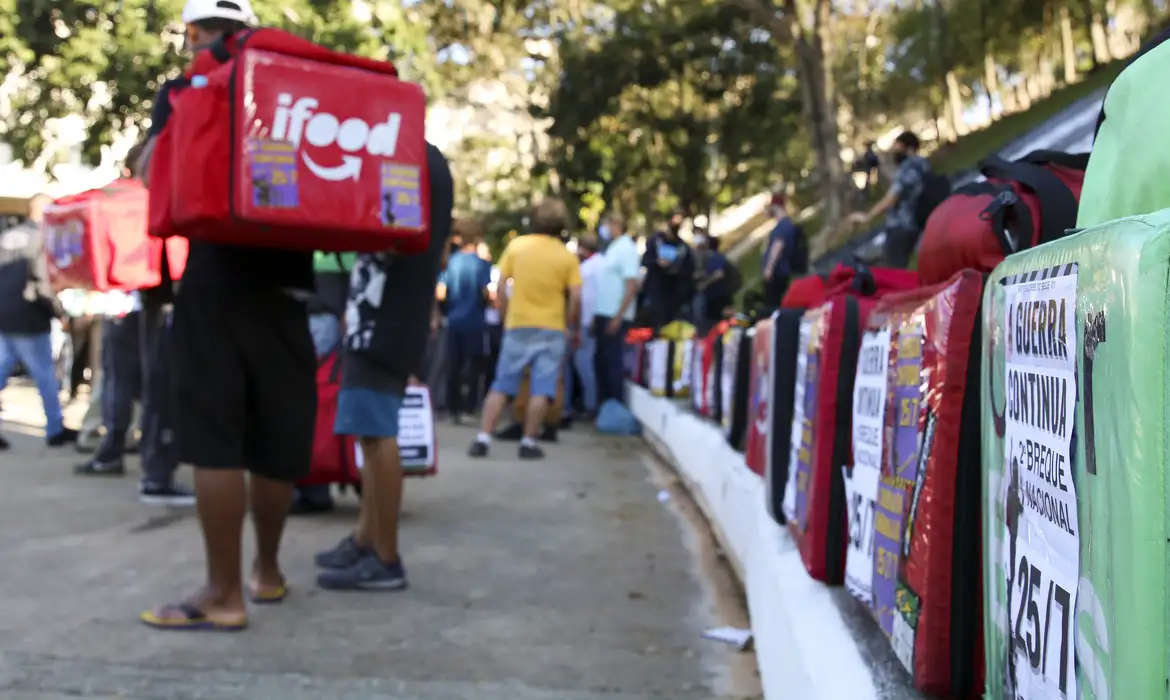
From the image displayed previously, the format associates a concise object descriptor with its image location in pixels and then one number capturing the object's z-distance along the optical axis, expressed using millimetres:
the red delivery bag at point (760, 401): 4547
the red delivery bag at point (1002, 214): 2457
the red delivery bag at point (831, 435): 3133
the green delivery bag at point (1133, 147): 1646
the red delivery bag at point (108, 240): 7430
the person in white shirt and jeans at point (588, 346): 12695
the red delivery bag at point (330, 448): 5992
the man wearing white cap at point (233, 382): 4004
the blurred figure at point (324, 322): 6283
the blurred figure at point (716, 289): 13117
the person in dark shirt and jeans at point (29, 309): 9133
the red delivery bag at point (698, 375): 8046
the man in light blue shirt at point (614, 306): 12125
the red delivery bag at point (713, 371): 6984
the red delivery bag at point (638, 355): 12484
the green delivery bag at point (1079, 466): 1178
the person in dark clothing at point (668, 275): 14406
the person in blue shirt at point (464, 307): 12602
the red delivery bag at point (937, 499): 2119
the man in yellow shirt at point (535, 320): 9320
